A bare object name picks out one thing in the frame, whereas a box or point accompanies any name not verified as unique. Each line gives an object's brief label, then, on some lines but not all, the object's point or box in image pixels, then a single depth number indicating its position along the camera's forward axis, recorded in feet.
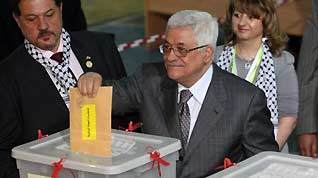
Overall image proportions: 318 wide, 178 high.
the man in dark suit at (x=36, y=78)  20.70
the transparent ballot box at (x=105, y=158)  16.56
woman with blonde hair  26.02
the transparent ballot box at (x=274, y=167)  16.35
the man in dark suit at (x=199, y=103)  19.90
